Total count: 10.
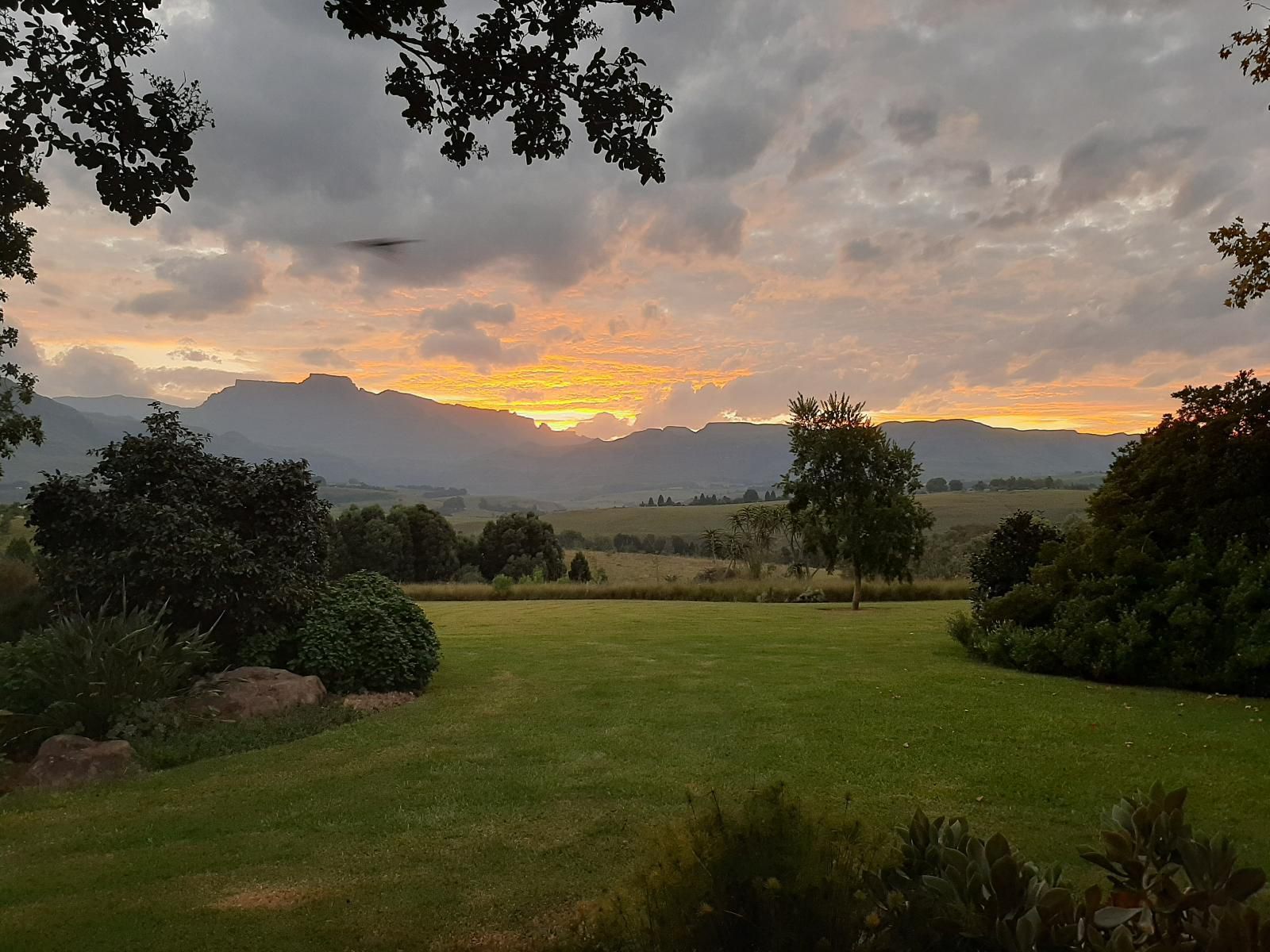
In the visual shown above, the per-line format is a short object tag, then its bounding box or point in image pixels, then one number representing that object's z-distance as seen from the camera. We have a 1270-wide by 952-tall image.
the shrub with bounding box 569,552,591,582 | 49.36
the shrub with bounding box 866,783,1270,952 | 2.27
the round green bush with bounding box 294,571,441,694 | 10.88
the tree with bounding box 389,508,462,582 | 55.53
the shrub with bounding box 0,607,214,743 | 8.40
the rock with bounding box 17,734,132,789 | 7.28
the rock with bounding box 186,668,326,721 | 9.29
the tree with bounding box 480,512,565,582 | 55.53
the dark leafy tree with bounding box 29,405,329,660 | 10.52
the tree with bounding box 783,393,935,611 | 24.55
